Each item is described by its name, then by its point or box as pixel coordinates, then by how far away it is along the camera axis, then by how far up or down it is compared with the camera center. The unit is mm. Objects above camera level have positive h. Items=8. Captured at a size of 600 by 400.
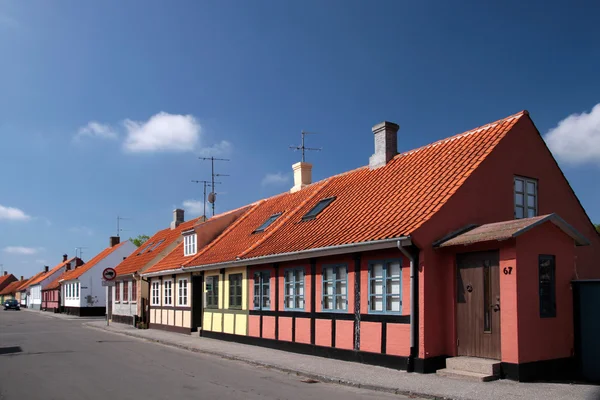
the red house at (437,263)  11422 -169
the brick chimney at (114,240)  54719 +1338
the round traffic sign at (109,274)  27734 -887
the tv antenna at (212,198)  34406 +3236
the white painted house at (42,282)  66875 -3429
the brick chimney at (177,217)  36844 +2311
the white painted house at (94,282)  50219 -2304
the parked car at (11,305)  74925 -6302
